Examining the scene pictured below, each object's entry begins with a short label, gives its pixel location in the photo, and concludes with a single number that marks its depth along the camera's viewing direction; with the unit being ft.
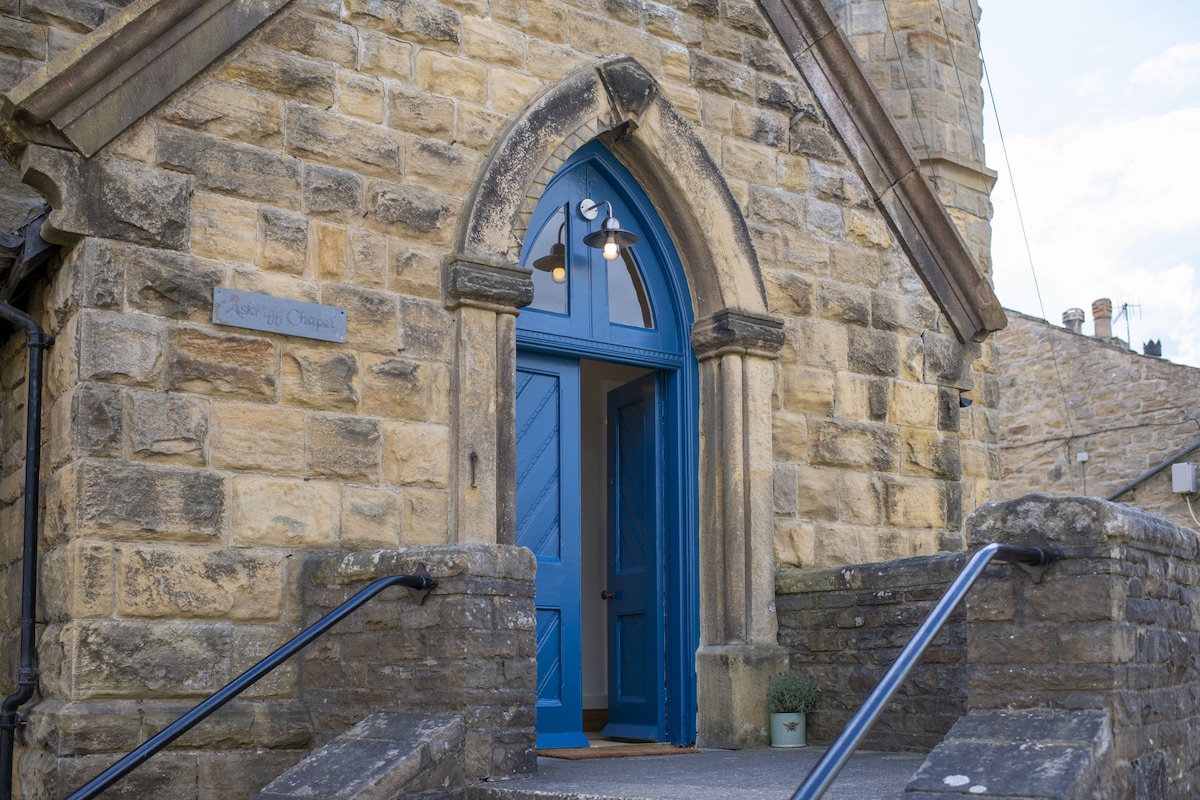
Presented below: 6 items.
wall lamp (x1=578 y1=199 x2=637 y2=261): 23.88
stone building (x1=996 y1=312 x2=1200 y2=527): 56.54
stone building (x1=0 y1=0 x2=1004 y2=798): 18.06
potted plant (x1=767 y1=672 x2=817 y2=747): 23.00
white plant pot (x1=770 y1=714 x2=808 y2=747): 23.07
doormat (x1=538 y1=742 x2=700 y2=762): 21.77
